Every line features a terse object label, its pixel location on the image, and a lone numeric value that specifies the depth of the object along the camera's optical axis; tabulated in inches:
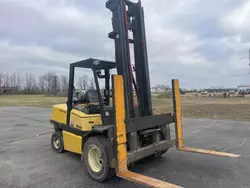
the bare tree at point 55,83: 3611.2
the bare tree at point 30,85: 3806.6
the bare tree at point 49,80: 3789.9
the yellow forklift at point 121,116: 143.0
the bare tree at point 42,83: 3902.6
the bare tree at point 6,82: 3774.9
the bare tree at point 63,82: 3585.6
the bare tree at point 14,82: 3789.4
